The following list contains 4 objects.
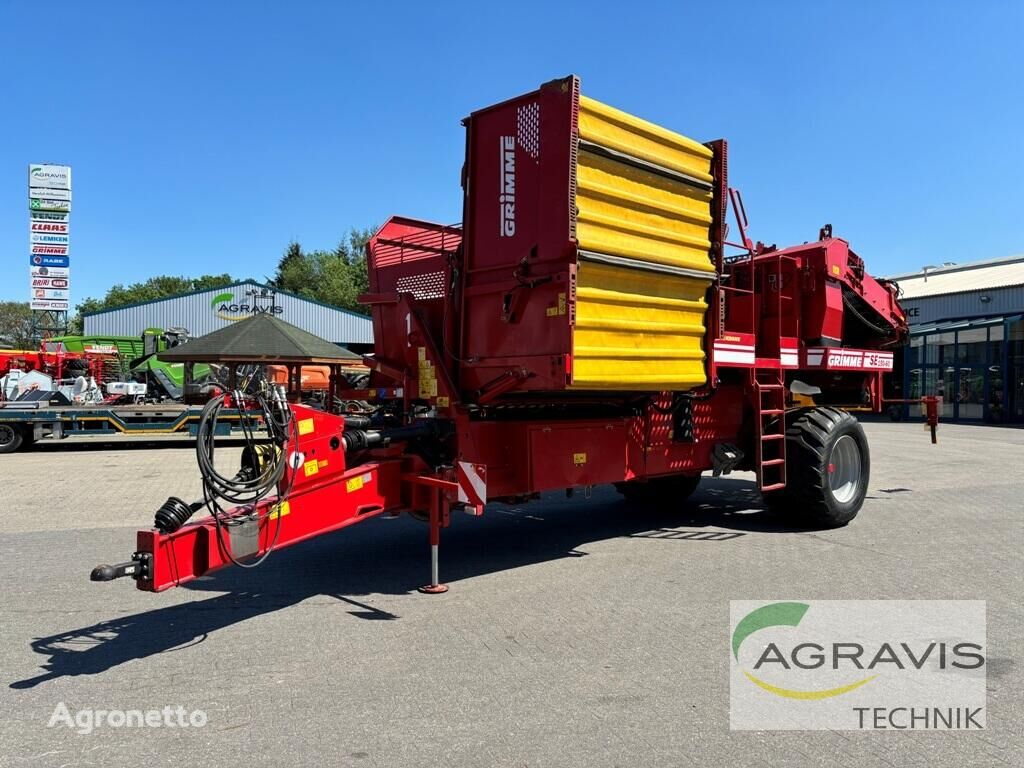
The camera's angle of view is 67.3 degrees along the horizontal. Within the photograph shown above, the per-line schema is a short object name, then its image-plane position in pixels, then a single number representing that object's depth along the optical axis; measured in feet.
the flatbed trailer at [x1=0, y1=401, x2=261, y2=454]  55.88
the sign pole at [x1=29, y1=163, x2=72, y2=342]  106.63
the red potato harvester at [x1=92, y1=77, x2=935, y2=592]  16.99
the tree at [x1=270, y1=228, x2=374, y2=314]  192.34
